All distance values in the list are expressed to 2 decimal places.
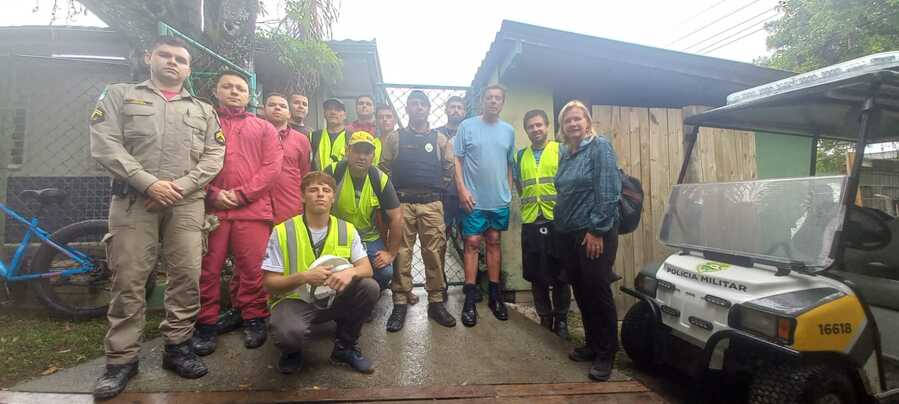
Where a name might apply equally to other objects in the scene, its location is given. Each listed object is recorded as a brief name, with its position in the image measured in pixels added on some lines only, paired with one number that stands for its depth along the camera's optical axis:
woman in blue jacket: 2.62
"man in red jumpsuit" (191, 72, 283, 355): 2.78
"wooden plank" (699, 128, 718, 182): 4.88
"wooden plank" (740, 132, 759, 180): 5.05
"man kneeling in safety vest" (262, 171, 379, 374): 2.37
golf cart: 2.03
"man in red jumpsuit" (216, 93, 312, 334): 3.18
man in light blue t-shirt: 3.54
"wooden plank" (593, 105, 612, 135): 4.72
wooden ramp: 2.20
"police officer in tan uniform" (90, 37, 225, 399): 2.29
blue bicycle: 3.76
